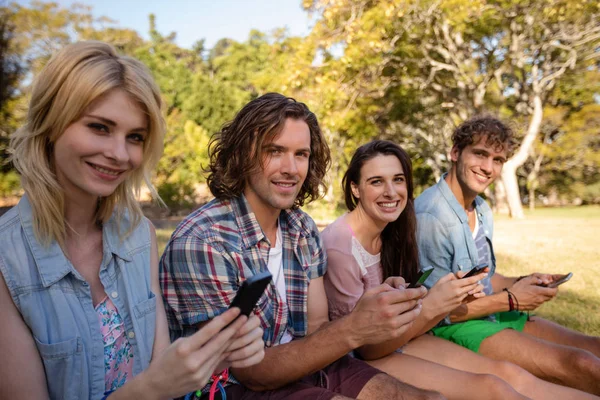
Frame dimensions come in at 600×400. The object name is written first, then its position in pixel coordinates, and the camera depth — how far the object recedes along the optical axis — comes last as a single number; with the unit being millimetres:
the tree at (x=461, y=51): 13305
